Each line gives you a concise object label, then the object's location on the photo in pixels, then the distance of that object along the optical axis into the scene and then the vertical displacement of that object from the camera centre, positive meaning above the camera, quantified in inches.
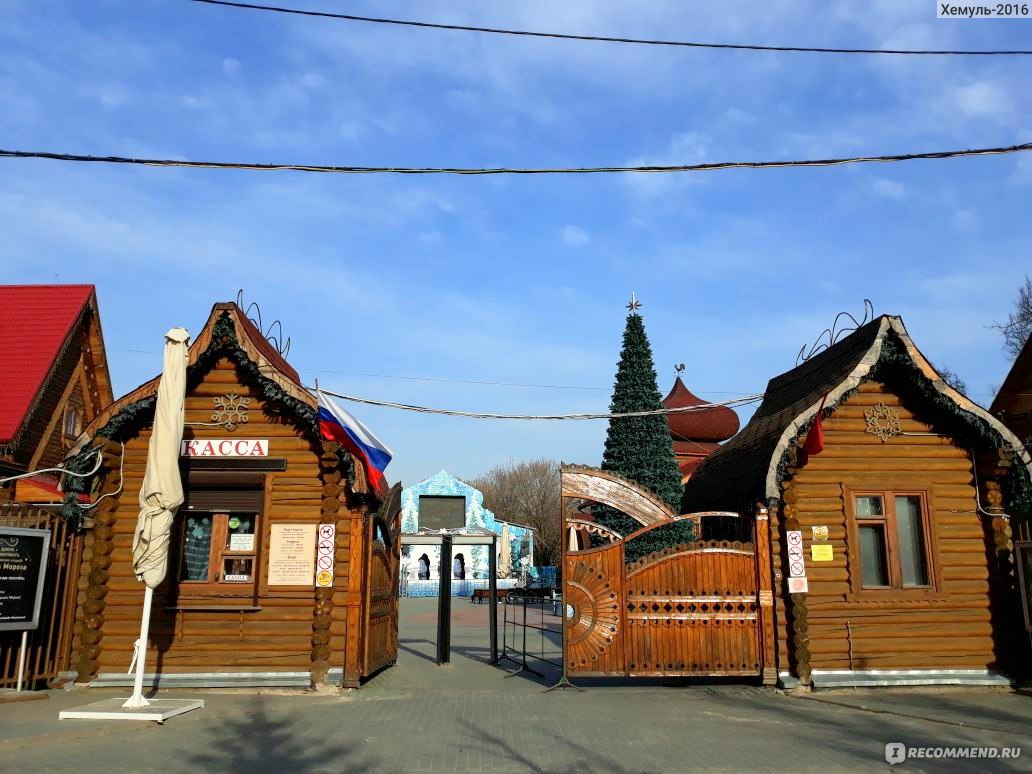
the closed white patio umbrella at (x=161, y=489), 390.0 +37.3
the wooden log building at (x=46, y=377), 663.1 +176.9
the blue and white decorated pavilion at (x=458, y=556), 2004.2 +30.6
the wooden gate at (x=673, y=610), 465.1 -23.7
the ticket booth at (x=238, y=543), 453.1 +13.6
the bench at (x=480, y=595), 1532.6 -52.7
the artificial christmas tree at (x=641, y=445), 968.9 +151.3
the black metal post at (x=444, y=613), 602.9 -33.8
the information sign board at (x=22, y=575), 405.1 -5.1
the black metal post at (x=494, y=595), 613.3 -20.9
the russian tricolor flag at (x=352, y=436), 445.7 +73.4
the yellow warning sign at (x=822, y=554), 474.6 +9.3
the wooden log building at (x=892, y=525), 466.9 +27.1
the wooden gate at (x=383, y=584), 483.2 -11.0
